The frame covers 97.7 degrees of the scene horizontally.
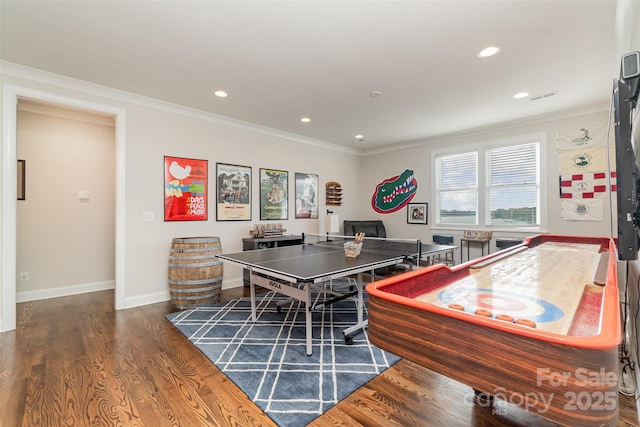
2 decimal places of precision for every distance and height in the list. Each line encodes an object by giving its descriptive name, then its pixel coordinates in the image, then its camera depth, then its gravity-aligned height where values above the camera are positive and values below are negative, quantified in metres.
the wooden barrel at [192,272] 3.42 -0.71
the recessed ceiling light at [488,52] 2.55 +1.53
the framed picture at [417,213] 5.78 +0.04
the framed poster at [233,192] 4.38 +0.37
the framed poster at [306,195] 5.50 +0.40
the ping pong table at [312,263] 2.21 -0.44
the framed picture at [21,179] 3.68 +0.48
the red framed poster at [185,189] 3.88 +0.37
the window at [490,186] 4.63 +0.52
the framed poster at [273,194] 4.91 +0.38
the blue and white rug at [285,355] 1.80 -1.17
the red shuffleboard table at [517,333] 0.60 -0.34
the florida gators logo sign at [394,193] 6.01 +0.50
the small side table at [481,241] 4.87 -0.47
